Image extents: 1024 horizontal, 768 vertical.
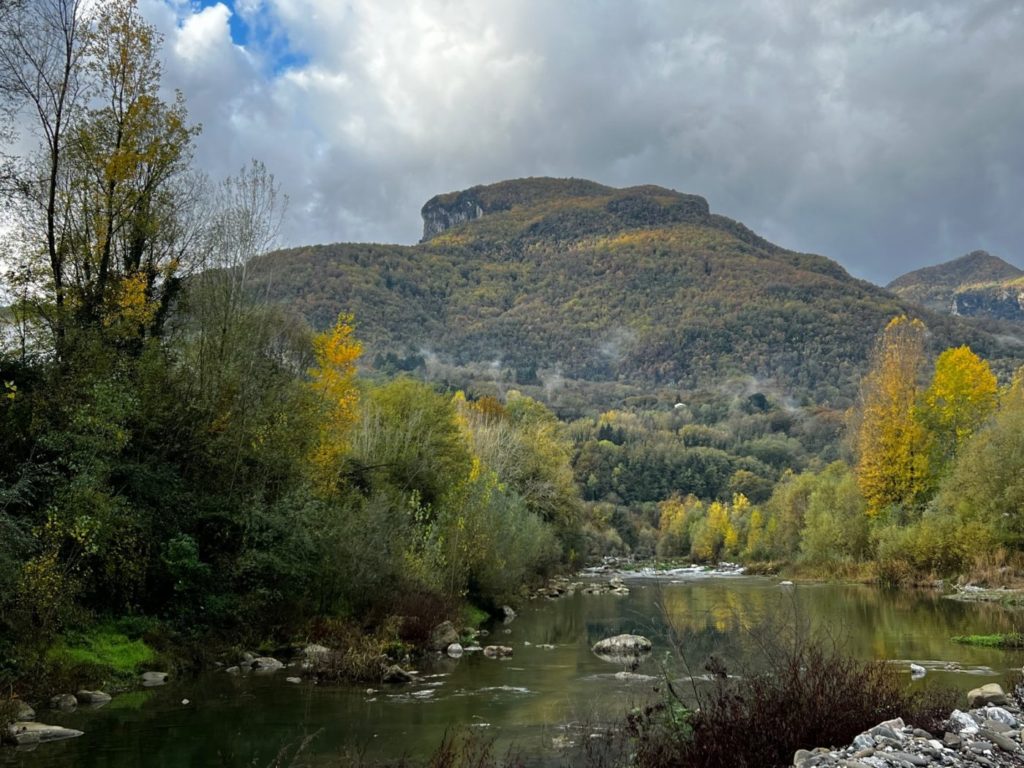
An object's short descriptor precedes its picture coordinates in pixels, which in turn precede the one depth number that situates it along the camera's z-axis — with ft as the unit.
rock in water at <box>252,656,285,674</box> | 76.43
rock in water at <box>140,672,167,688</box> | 67.82
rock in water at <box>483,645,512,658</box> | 89.71
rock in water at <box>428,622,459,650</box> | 93.86
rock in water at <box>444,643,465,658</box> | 90.99
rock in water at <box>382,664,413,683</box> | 73.20
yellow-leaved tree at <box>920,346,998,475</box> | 187.73
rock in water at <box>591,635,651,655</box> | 91.25
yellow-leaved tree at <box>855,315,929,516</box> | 193.57
